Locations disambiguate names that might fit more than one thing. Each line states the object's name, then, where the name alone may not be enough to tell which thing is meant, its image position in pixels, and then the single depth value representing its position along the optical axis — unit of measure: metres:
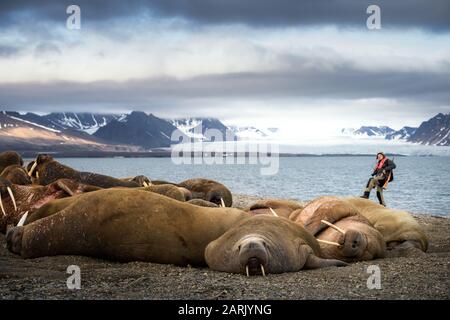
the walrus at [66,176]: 19.31
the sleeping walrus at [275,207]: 15.57
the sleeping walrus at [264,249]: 10.02
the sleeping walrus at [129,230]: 11.44
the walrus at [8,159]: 22.19
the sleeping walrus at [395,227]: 14.36
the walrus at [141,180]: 21.33
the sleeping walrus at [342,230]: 12.40
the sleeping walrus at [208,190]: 23.03
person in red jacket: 28.14
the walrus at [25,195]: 14.94
